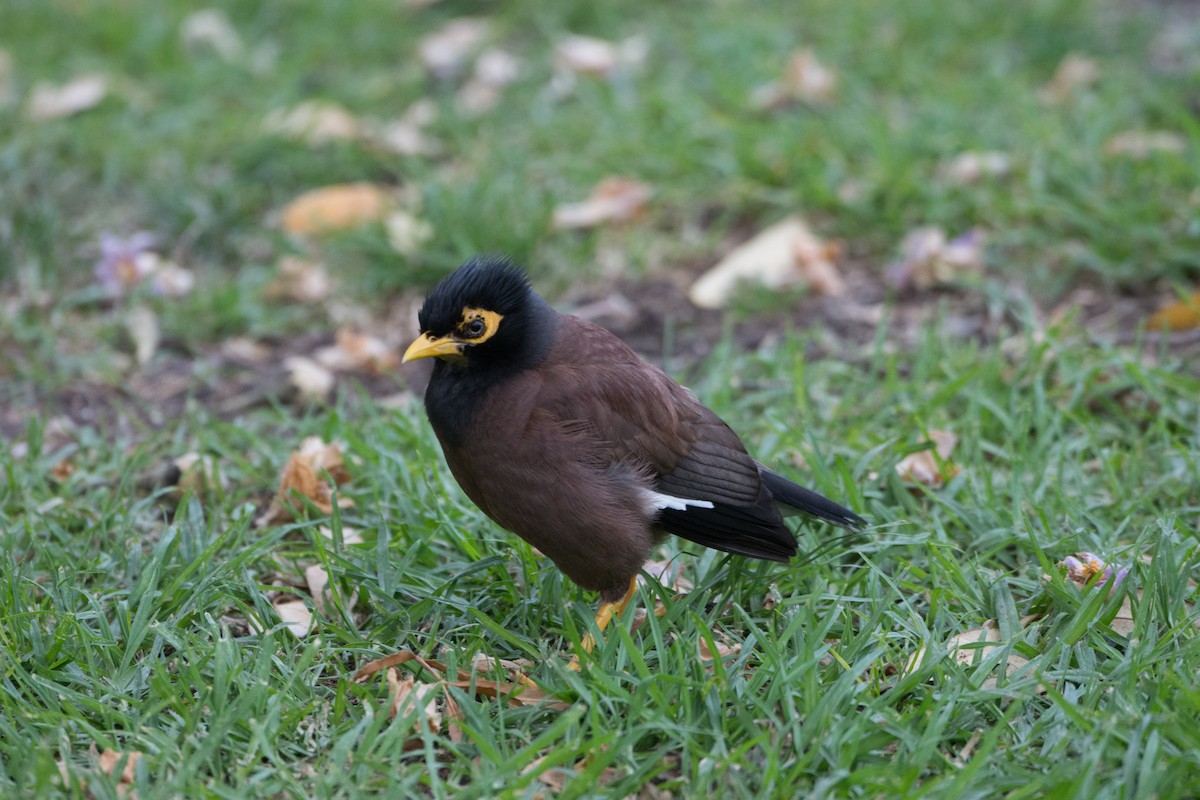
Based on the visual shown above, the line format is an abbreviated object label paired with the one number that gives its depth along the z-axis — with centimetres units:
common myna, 610
